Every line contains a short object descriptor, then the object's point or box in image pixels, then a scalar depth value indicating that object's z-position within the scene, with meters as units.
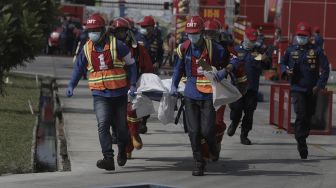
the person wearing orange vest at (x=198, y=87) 11.84
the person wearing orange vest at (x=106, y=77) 11.81
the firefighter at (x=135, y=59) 12.79
